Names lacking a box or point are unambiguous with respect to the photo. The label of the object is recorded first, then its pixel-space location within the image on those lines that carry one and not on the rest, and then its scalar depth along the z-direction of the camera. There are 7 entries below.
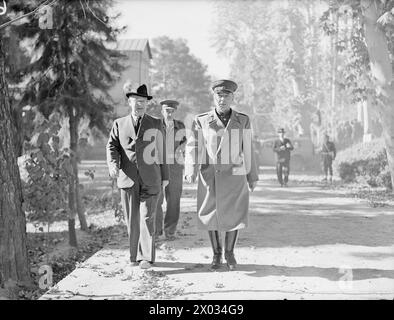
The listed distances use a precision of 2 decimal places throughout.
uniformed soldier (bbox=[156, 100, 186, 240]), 7.37
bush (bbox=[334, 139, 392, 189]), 15.37
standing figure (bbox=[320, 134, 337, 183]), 17.67
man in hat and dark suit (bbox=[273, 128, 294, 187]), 16.28
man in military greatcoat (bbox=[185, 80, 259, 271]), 5.34
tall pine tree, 9.47
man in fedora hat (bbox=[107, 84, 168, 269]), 5.52
